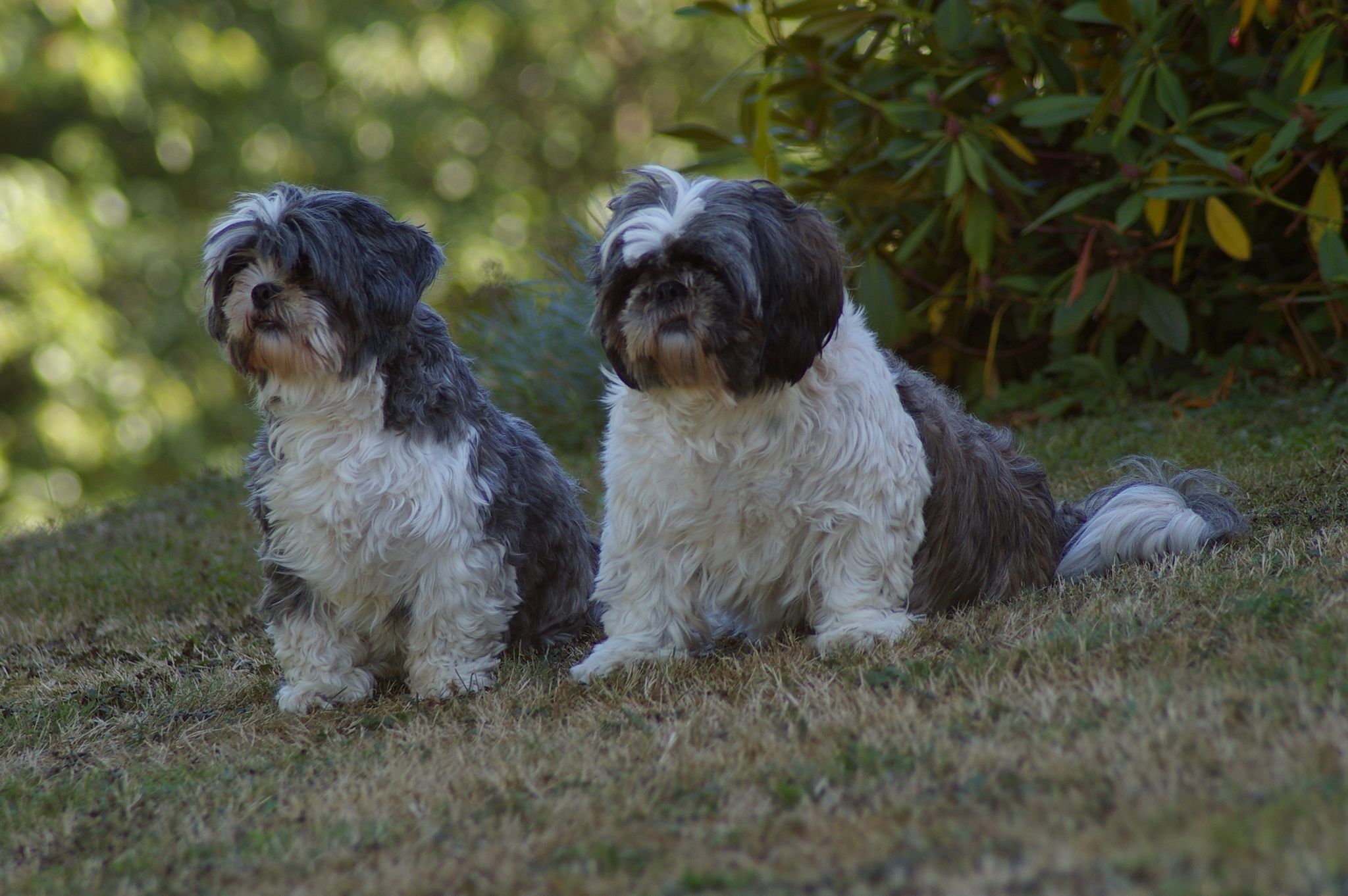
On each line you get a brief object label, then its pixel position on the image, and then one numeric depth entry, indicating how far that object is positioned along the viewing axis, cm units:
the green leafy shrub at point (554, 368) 1769
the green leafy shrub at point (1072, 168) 1230
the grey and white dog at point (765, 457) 798
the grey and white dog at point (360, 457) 845
